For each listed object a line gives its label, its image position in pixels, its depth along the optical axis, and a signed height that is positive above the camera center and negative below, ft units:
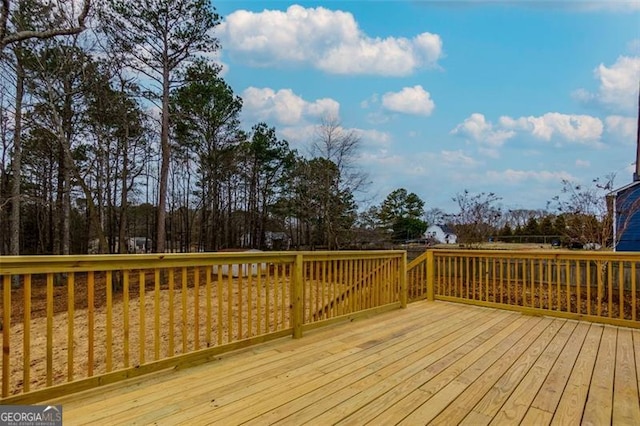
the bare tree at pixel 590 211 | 27.81 +1.02
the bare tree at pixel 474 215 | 37.58 +0.90
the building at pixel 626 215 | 28.48 +0.70
